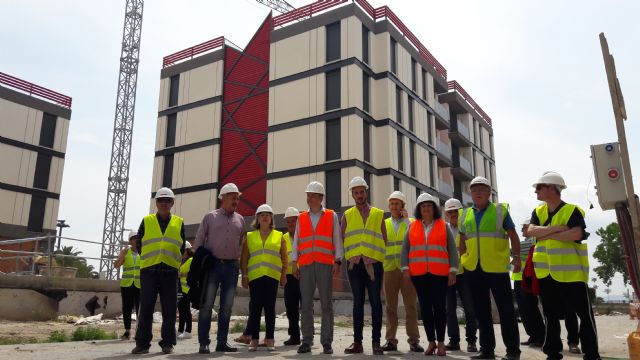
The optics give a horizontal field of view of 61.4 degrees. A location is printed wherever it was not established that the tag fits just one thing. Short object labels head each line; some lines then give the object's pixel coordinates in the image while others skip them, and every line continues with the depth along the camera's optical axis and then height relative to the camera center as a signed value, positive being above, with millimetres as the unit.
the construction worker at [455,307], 6766 -96
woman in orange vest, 5762 +333
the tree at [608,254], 59125 +5164
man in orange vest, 6004 +445
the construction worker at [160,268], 6000 +310
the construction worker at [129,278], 8277 +273
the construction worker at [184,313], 8836 -265
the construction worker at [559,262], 4684 +336
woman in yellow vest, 6402 +323
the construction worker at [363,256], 5973 +466
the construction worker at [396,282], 6371 +207
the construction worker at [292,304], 7312 -82
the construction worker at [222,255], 6105 +468
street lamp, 45988 +5895
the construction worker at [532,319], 7426 -246
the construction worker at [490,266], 5348 +337
